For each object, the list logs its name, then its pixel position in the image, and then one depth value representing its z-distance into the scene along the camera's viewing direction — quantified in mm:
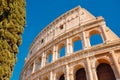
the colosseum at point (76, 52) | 13492
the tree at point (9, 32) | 6823
